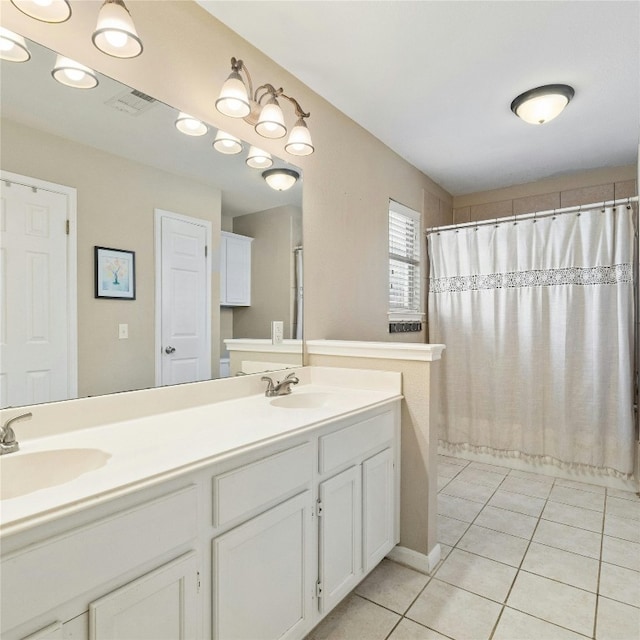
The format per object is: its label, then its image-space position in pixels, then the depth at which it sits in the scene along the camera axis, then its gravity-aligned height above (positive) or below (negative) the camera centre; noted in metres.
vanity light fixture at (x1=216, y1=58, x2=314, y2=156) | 1.63 +0.92
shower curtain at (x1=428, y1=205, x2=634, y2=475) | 2.78 -0.11
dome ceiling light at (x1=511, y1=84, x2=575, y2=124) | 2.30 +1.29
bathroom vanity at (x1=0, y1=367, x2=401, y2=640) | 0.77 -0.50
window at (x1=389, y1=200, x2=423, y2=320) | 3.22 +0.50
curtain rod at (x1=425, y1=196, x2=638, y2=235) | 2.76 +0.81
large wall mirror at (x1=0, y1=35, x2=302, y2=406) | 1.20 +0.38
